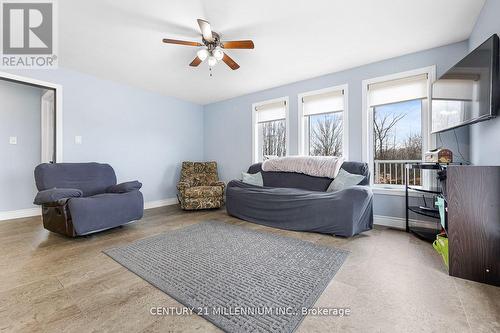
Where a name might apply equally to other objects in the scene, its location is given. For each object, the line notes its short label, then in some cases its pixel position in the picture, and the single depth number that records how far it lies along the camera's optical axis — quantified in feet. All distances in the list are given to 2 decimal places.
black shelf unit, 7.91
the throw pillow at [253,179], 12.75
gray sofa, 8.52
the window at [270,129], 14.07
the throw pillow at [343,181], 9.90
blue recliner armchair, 8.25
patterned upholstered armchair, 13.32
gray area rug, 4.26
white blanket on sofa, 10.78
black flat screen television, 5.68
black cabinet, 5.25
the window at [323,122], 11.84
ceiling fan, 7.22
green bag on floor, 6.45
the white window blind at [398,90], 9.73
